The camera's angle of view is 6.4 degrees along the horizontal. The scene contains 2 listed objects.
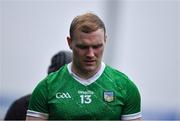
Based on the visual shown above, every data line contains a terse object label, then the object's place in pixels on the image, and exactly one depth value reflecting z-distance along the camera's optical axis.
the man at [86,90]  8.03
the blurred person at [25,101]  10.97
